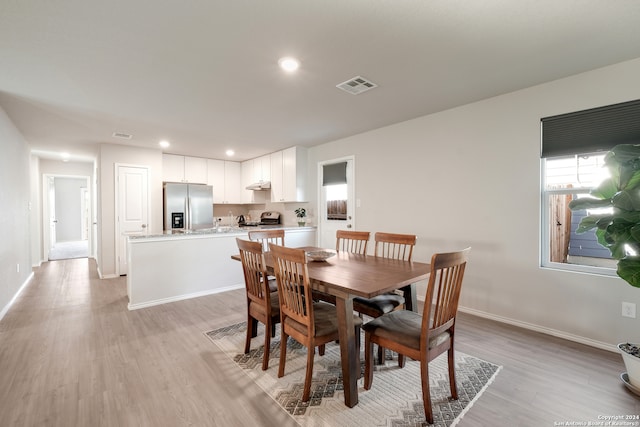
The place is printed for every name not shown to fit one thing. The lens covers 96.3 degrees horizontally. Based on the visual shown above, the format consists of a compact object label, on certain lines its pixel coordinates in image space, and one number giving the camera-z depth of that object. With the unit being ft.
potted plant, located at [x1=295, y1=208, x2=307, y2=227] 17.46
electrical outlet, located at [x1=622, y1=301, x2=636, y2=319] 7.64
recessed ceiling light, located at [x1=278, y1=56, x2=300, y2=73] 7.48
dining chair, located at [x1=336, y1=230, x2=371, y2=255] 10.19
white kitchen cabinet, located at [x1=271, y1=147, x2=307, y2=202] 17.53
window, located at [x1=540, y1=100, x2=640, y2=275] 7.89
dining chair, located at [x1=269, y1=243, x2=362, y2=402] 5.91
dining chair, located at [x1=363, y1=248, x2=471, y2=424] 5.26
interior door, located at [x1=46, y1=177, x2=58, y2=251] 27.51
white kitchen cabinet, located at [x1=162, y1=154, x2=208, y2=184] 19.13
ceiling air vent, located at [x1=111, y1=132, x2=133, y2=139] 14.28
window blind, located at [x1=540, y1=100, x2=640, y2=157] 7.67
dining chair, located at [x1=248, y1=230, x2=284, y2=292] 10.35
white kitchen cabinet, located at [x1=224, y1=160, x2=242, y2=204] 21.89
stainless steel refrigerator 18.11
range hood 19.66
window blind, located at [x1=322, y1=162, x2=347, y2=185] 15.92
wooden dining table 5.67
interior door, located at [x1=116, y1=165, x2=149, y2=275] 16.84
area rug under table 5.51
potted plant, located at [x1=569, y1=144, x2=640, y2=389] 5.78
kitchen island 11.71
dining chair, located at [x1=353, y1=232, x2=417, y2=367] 7.27
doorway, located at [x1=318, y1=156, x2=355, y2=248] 15.48
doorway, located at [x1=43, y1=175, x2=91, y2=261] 30.96
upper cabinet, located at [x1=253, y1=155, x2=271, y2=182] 19.71
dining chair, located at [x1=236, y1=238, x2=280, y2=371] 7.05
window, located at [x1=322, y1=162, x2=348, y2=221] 15.96
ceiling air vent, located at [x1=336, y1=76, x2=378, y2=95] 8.68
